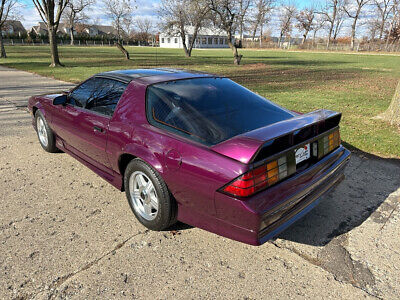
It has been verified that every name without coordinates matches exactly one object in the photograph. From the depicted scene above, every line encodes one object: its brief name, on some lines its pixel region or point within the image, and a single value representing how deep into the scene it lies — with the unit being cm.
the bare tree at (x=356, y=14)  6353
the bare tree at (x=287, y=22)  8069
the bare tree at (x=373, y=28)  6662
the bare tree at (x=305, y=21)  7700
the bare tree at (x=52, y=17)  1758
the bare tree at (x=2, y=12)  2425
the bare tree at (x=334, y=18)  6700
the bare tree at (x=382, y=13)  6406
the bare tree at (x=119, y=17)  3350
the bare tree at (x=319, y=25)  7131
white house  7775
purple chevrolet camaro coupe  208
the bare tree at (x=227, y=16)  2109
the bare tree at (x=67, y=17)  6630
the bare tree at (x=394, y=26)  5575
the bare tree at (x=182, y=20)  2511
